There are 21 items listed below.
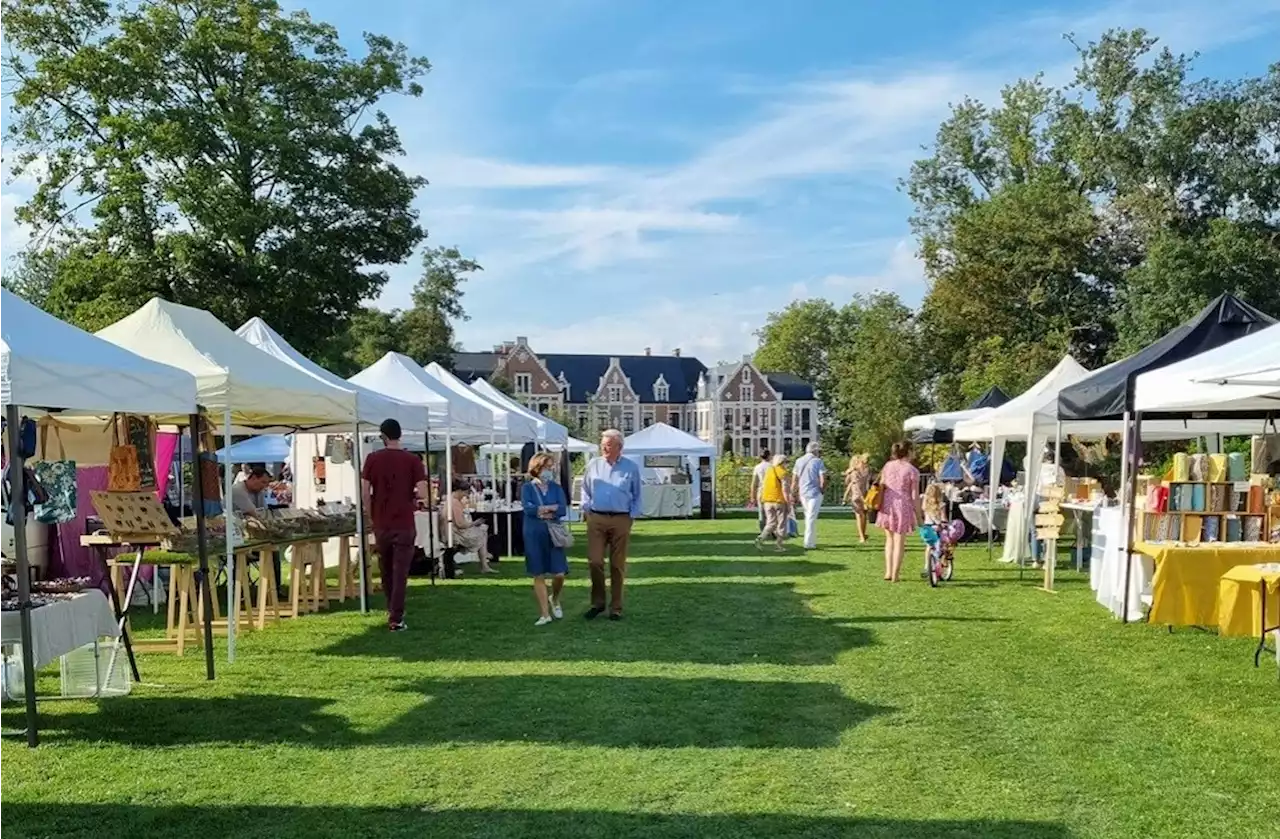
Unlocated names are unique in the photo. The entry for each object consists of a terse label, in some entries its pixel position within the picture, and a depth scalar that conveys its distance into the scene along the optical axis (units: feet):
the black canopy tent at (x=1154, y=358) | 33.60
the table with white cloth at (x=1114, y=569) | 32.58
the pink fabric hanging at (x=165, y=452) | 47.39
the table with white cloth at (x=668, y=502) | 102.94
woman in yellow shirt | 60.49
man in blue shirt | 32.71
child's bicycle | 42.32
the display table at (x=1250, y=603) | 24.50
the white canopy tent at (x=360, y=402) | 35.73
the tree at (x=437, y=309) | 195.21
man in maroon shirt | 31.94
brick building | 271.49
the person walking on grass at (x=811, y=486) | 57.41
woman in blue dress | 32.27
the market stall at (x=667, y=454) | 102.42
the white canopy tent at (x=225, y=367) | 28.48
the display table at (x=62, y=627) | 19.63
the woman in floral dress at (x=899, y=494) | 41.80
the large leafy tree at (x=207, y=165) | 89.61
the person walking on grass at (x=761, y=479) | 62.71
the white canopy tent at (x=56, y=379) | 19.01
